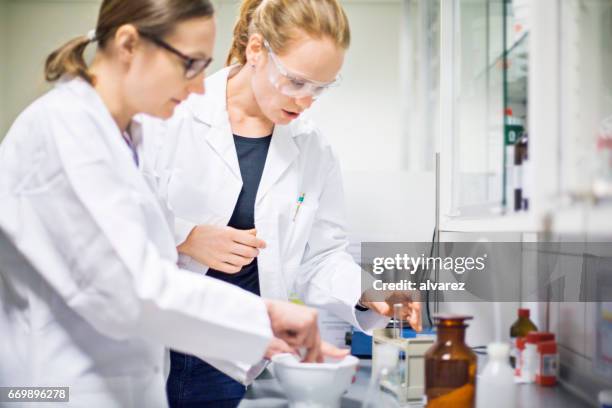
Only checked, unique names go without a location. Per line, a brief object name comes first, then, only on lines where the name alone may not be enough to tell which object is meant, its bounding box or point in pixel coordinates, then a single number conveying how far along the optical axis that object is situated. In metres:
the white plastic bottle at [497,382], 0.99
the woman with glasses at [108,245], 0.85
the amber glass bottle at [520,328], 1.41
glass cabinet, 1.13
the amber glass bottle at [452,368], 0.98
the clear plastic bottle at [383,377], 1.10
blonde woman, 1.29
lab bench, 1.16
